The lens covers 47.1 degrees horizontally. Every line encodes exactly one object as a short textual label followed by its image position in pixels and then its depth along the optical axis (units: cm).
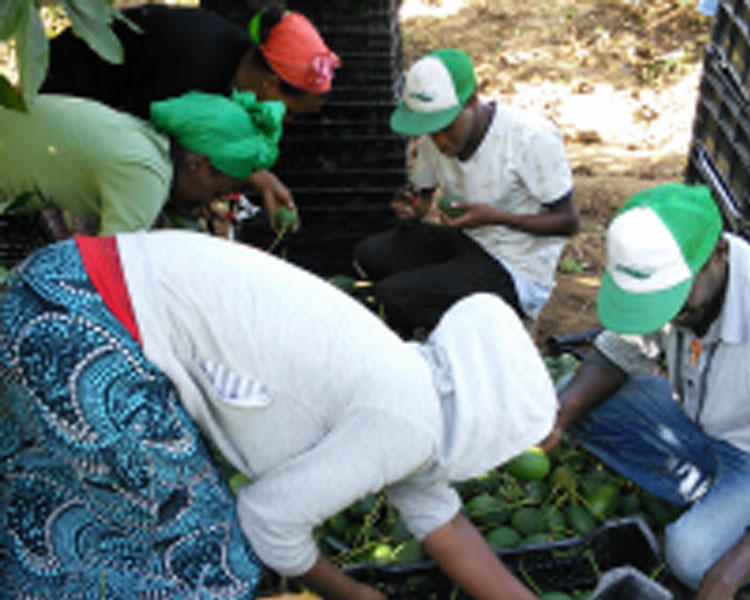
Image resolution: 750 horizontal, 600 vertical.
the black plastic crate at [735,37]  329
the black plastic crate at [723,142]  323
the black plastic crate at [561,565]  215
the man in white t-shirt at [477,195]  304
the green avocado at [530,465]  238
